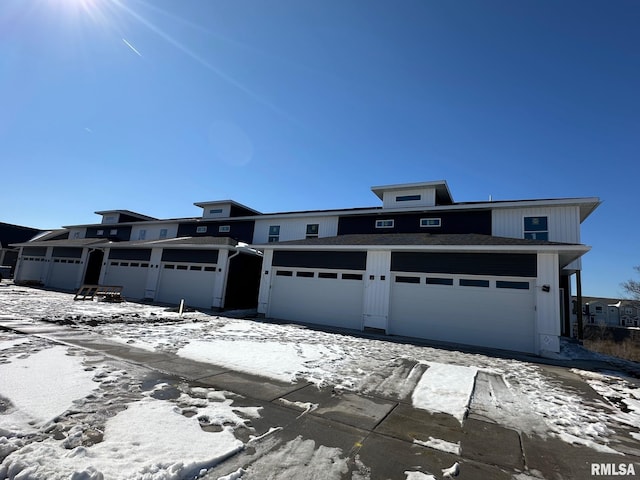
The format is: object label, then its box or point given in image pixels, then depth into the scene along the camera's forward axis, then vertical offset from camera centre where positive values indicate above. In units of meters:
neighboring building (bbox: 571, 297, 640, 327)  48.41 +0.40
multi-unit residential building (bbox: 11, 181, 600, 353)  10.33 +1.08
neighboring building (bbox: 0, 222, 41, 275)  35.66 +2.57
